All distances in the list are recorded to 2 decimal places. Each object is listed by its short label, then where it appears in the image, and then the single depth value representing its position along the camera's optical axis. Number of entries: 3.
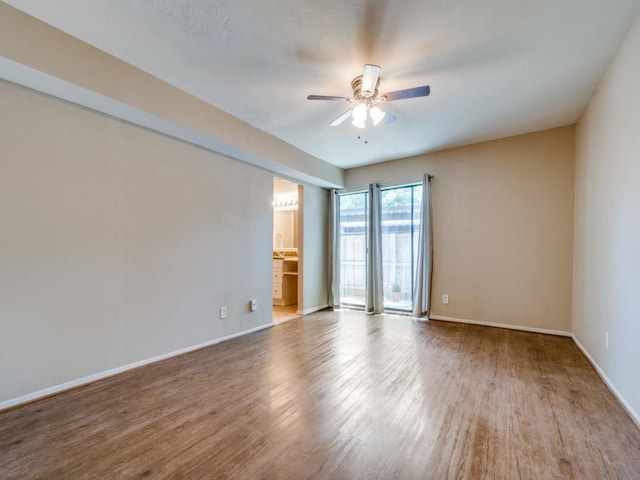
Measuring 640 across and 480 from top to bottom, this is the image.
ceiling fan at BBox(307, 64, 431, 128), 2.20
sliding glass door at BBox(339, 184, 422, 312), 4.93
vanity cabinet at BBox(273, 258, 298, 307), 5.73
